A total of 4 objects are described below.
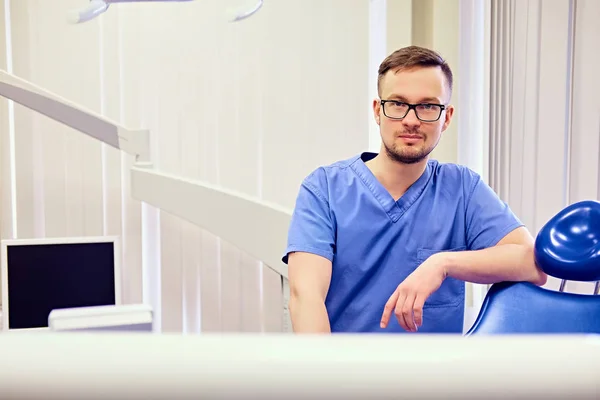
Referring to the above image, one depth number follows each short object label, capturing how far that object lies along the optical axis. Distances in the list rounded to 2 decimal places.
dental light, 1.46
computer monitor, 1.89
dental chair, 0.93
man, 1.17
